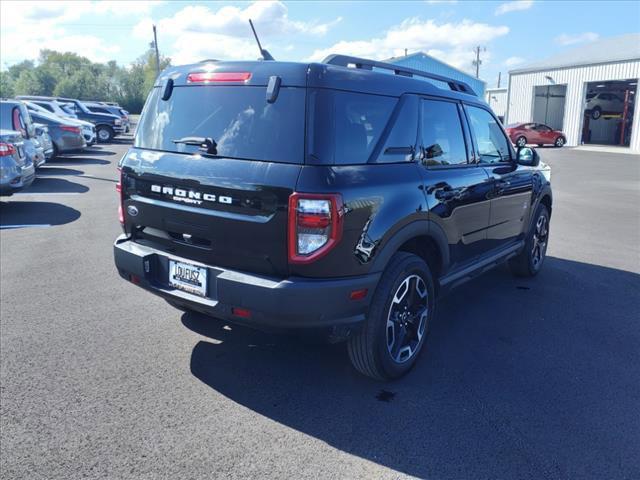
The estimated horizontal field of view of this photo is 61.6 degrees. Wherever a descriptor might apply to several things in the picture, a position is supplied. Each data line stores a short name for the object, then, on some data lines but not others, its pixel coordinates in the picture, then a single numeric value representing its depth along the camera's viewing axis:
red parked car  30.72
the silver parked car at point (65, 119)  17.57
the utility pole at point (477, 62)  76.86
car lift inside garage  32.22
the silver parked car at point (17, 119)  10.90
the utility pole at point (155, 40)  53.53
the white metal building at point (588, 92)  30.08
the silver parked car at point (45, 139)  14.01
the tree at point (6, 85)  79.31
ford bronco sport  2.95
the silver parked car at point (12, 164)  8.57
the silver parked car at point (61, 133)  16.73
